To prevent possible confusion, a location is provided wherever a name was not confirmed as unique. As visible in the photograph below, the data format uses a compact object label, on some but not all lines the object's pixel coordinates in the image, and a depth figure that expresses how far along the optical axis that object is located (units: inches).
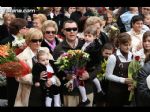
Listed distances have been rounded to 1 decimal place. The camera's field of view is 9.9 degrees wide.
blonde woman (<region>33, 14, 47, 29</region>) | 501.7
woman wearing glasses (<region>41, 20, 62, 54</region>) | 481.0
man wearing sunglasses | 465.8
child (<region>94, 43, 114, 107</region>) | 472.4
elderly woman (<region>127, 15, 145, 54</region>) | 471.2
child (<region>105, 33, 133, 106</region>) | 463.8
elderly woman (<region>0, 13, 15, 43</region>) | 503.5
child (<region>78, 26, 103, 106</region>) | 468.5
